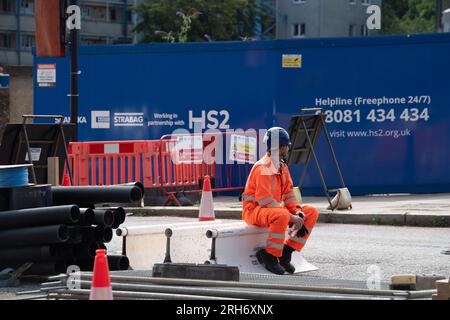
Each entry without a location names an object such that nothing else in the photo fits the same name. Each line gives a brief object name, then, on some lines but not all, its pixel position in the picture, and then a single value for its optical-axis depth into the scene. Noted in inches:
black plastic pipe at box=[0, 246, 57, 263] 478.6
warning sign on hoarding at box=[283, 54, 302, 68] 906.1
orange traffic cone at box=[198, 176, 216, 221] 553.9
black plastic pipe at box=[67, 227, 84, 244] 480.1
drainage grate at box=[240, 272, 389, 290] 385.1
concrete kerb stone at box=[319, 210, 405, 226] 719.1
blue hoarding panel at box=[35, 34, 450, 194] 891.4
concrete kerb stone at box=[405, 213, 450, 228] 703.1
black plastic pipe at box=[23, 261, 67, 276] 483.2
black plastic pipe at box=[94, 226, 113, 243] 491.8
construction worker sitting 493.4
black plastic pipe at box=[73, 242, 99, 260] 489.1
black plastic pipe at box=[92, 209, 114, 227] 493.4
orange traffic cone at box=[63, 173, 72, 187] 700.0
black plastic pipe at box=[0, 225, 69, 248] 471.5
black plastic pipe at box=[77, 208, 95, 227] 483.8
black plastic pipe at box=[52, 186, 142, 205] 512.3
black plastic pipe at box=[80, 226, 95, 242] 488.7
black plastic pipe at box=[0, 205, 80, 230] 472.4
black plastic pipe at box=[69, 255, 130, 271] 486.0
